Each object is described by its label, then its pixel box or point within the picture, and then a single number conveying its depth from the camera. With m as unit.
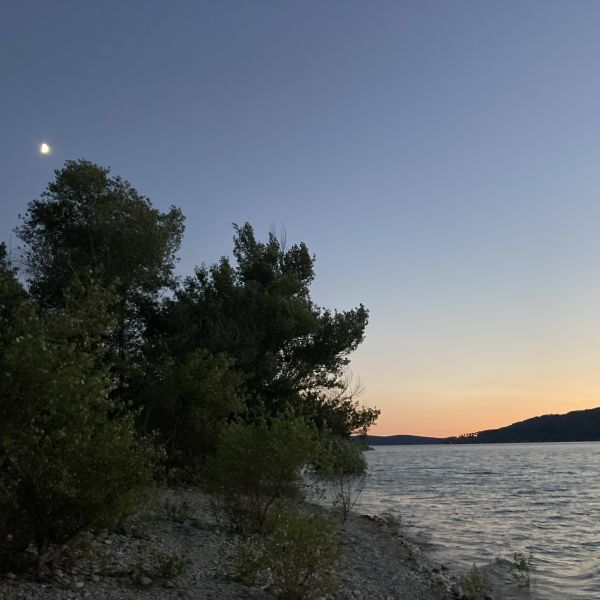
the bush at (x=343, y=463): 17.61
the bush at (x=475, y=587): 15.09
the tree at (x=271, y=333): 33.16
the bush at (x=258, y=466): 15.98
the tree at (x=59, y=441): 8.46
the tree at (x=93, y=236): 31.39
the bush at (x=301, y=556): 10.80
